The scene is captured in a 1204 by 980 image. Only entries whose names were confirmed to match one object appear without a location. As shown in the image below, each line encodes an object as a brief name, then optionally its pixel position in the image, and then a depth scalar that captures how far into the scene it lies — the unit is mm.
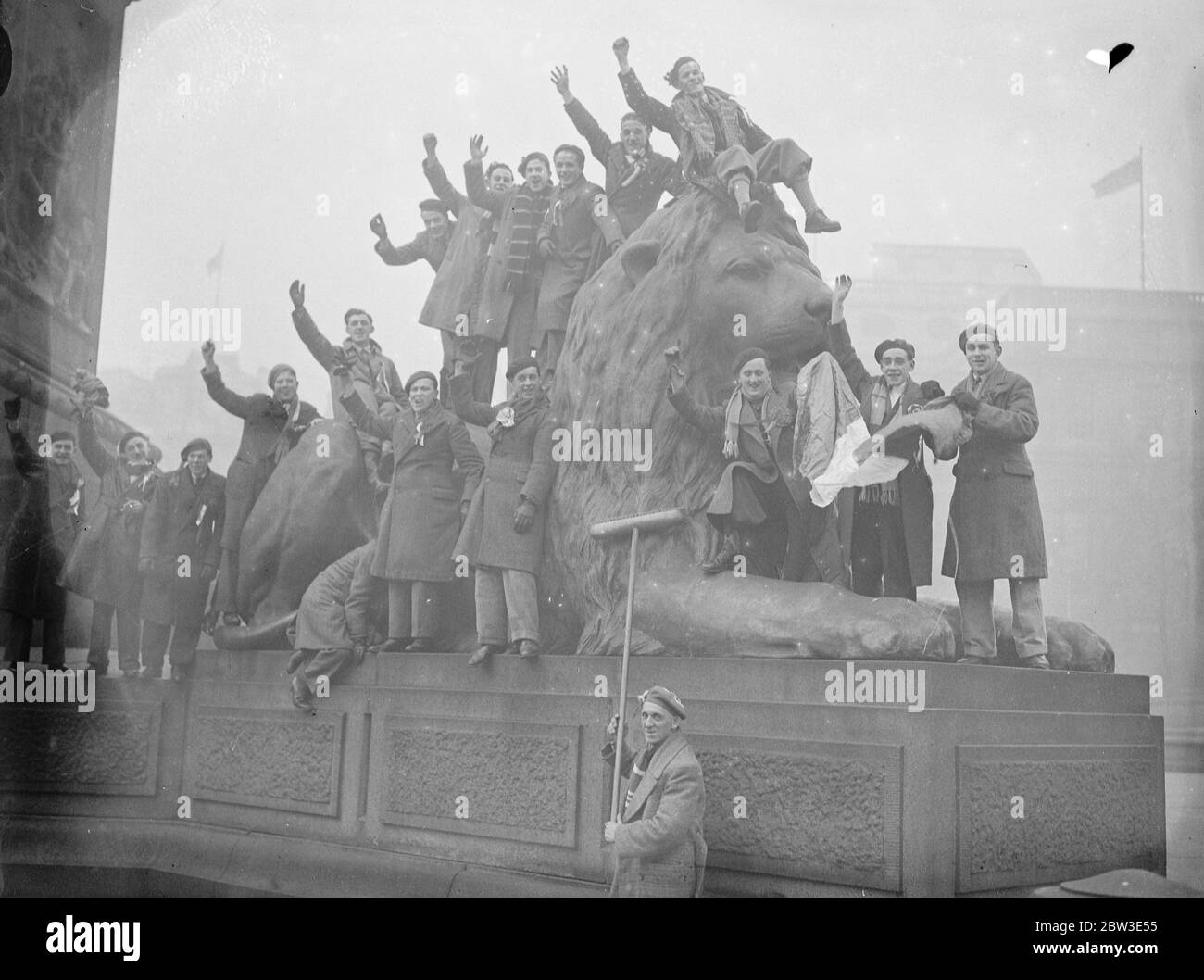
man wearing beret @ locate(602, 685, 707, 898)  4906
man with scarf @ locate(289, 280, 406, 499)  7245
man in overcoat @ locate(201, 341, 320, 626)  7355
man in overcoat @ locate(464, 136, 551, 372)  7066
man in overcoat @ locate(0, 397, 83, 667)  7355
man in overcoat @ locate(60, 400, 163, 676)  7344
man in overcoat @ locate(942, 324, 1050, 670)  5516
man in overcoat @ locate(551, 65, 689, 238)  6730
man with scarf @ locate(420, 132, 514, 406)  7207
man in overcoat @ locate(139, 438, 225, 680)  7316
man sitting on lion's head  6312
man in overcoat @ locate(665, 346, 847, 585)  5816
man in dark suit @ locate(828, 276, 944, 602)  5625
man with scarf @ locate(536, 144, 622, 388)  6914
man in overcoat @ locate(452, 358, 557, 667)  6309
